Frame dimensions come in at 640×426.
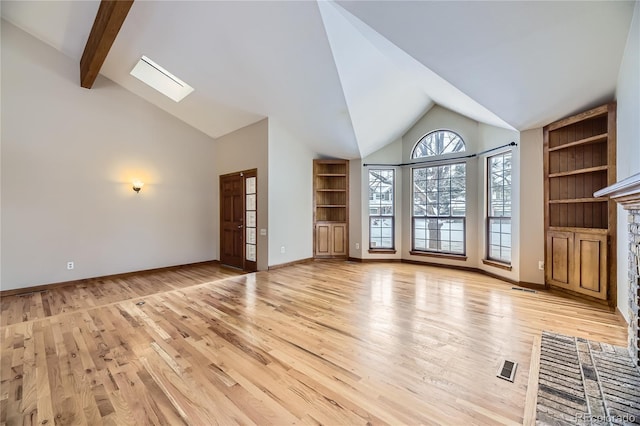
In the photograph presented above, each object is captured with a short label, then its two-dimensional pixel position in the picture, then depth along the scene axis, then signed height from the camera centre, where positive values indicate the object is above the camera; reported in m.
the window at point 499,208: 4.62 +0.10
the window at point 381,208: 6.23 +0.12
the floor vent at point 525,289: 3.95 -1.12
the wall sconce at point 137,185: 5.19 +0.51
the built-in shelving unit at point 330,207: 6.29 +0.14
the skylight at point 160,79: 4.79 +2.43
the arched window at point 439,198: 5.43 +0.32
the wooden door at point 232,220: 5.80 -0.17
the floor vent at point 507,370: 1.94 -1.16
